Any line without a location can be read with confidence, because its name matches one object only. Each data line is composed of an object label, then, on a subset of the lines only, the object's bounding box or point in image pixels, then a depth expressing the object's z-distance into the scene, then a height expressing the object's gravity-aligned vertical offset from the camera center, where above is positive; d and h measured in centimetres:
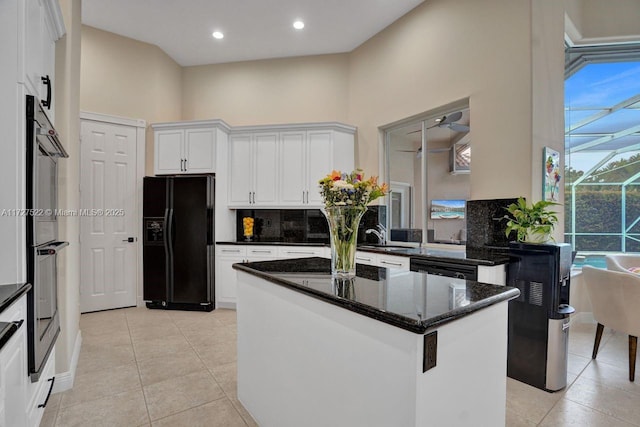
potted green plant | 255 -7
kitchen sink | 359 -39
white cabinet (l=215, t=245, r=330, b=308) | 444 -61
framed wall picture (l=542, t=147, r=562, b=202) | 295 +35
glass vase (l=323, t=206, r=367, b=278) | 173 -12
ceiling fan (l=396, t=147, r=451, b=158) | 385 +74
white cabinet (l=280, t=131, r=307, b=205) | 460 +63
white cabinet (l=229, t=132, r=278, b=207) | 467 +61
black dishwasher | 263 -47
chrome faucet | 418 -27
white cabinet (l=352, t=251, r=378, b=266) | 364 -50
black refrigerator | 432 -32
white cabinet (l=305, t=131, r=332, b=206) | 454 +71
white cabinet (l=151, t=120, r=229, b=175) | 447 +88
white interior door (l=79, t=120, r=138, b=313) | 427 -6
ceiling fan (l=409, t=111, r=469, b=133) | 357 +101
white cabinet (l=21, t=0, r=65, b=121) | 163 +95
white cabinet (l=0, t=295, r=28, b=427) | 119 -64
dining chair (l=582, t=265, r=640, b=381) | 249 -69
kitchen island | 110 -54
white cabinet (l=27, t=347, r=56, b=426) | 165 -102
